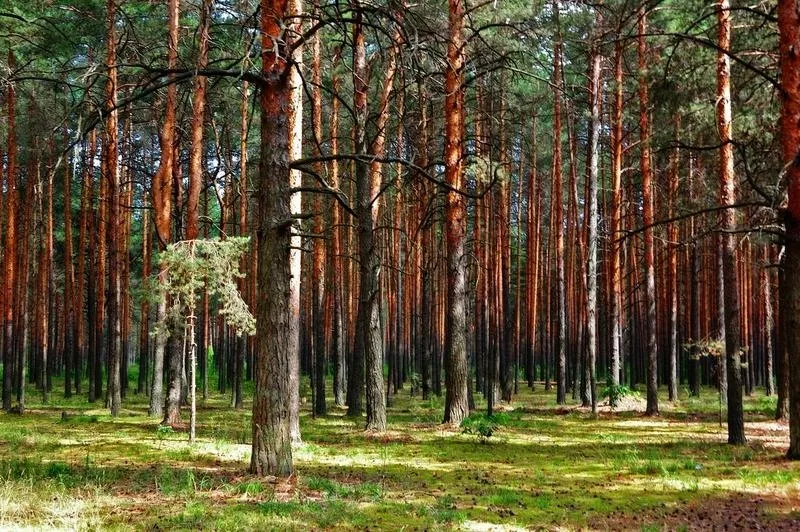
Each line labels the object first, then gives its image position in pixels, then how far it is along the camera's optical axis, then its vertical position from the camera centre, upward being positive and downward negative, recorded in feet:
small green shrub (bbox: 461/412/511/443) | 42.41 -7.16
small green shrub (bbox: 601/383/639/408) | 64.95 -7.39
